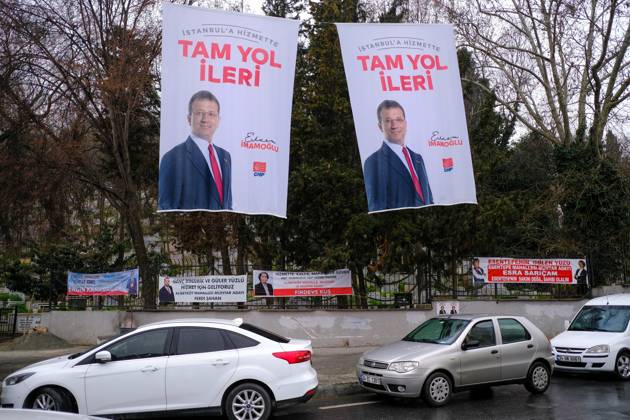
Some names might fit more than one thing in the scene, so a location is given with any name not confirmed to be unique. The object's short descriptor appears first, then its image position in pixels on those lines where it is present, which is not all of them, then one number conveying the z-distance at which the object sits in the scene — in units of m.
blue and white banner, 17.17
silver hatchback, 9.52
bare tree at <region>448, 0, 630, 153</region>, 21.11
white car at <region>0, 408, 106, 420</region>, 4.00
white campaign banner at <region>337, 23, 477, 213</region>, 13.91
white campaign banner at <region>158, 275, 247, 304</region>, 16.25
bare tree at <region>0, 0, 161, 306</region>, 18.14
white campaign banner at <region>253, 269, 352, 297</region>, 16.47
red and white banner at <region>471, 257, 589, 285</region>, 17.58
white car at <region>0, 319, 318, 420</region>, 7.96
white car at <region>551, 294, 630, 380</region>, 11.86
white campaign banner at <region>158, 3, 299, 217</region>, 12.81
